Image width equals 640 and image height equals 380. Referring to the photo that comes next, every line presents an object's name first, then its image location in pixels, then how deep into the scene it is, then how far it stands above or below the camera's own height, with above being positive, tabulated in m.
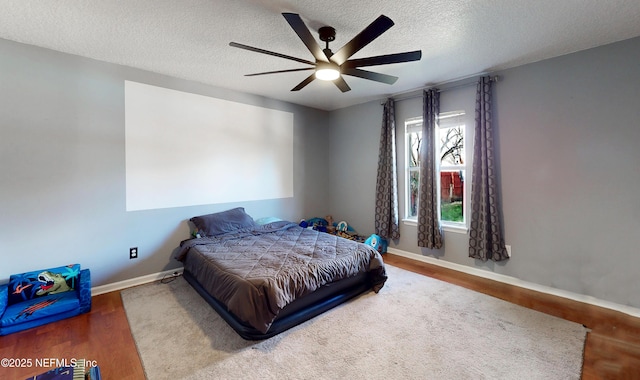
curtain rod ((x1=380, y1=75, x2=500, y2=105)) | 3.39 +1.44
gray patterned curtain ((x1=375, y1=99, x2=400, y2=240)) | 4.23 +0.13
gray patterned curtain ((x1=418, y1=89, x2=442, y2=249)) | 3.74 +0.15
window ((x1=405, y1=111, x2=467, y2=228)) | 3.68 +0.34
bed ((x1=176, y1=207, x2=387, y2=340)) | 2.07 -0.75
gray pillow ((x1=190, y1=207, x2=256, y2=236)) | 3.46 -0.42
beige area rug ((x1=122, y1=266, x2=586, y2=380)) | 1.79 -1.21
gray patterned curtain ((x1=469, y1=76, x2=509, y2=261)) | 3.22 +0.01
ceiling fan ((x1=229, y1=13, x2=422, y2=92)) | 1.73 +1.07
